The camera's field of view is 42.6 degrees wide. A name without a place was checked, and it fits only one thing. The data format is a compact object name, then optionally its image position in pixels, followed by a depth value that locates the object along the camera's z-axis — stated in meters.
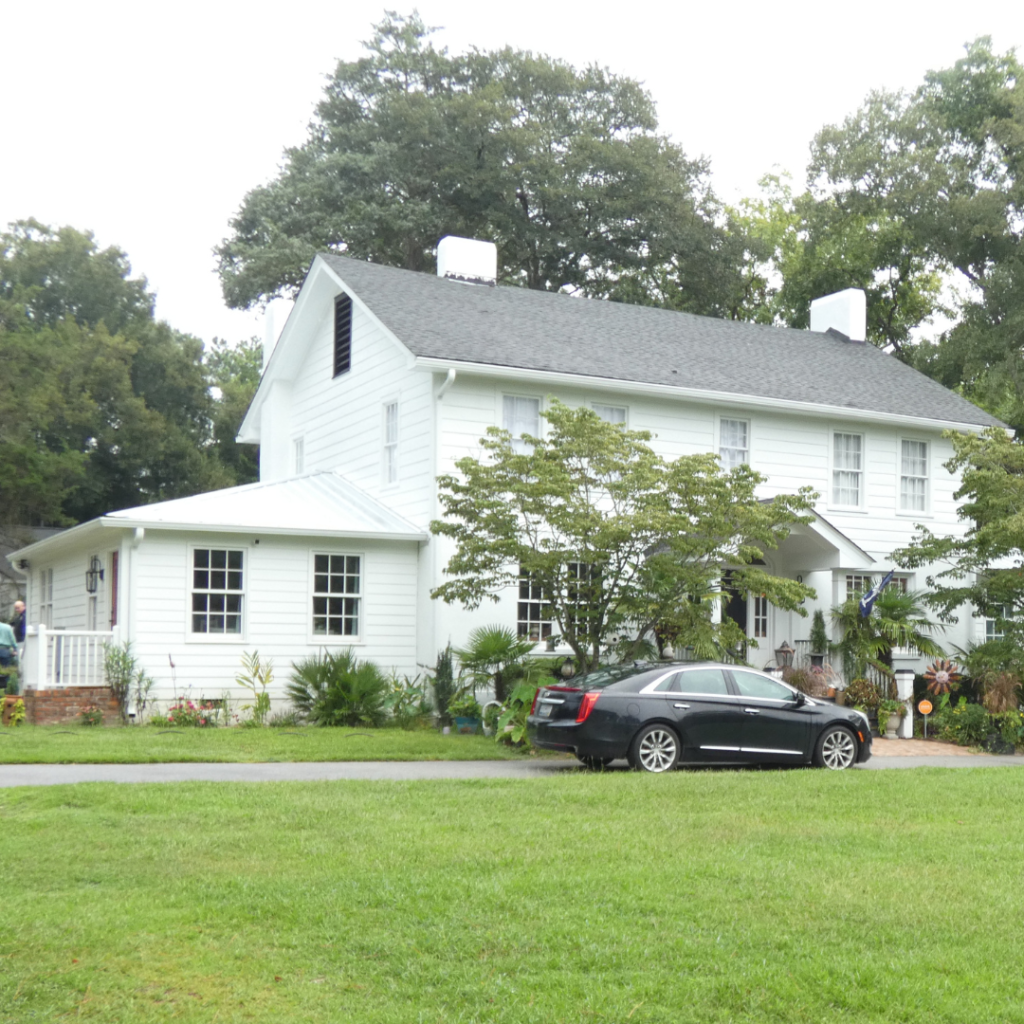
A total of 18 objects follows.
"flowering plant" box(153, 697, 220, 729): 19.47
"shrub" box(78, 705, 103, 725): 19.34
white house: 20.66
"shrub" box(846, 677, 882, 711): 21.55
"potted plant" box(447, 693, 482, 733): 19.81
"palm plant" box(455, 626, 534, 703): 19.75
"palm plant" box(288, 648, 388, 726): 19.92
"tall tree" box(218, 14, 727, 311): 40.41
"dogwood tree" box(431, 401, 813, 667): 17.89
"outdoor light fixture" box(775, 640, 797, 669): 24.08
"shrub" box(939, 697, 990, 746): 20.45
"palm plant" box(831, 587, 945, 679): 22.94
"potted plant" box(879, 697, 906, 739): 21.31
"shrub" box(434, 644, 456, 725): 20.61
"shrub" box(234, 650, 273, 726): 20.17
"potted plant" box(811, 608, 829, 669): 23.62
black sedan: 14.74
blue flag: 23.20
